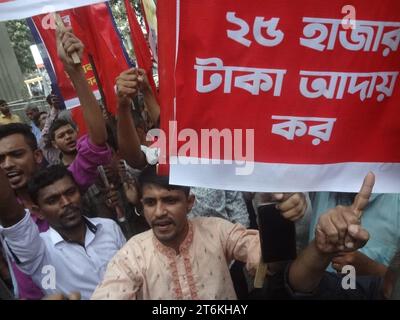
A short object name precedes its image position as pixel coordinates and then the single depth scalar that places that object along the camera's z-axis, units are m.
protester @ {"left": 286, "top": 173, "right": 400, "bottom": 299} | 1.10
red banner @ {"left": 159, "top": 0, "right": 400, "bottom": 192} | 1.12
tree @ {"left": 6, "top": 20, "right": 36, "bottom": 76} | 17.27
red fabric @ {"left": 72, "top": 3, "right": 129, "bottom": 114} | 2.76
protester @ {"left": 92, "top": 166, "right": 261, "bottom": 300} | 1.48
